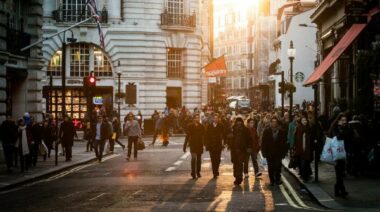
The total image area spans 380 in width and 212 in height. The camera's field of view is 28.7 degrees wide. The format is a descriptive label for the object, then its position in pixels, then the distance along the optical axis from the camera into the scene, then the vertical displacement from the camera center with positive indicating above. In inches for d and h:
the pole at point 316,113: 782.8 -0.3
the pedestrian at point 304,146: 796.0 -36.4
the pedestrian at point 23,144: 933.2 -39.7
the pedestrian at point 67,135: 1131.2 -34.3
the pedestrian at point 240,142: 793.1 -31.5
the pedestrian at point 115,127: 1394.9 -27.0
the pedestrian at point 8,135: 934.4 -28.1
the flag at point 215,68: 2194.3 +133.7
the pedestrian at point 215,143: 848.3 -34.9
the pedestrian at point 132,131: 1151.3 -28.4
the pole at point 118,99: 1921.1 +34.4
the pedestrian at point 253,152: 831.6 -44.9
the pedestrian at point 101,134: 1152.2 -33.4
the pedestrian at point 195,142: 847.7 -33.7
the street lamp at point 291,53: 1358.3 +109.2
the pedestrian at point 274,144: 783.7 -33.5
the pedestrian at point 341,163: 634.2 -43.2
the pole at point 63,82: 1168.8 +49.7
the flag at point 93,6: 1327.5 +193.2
